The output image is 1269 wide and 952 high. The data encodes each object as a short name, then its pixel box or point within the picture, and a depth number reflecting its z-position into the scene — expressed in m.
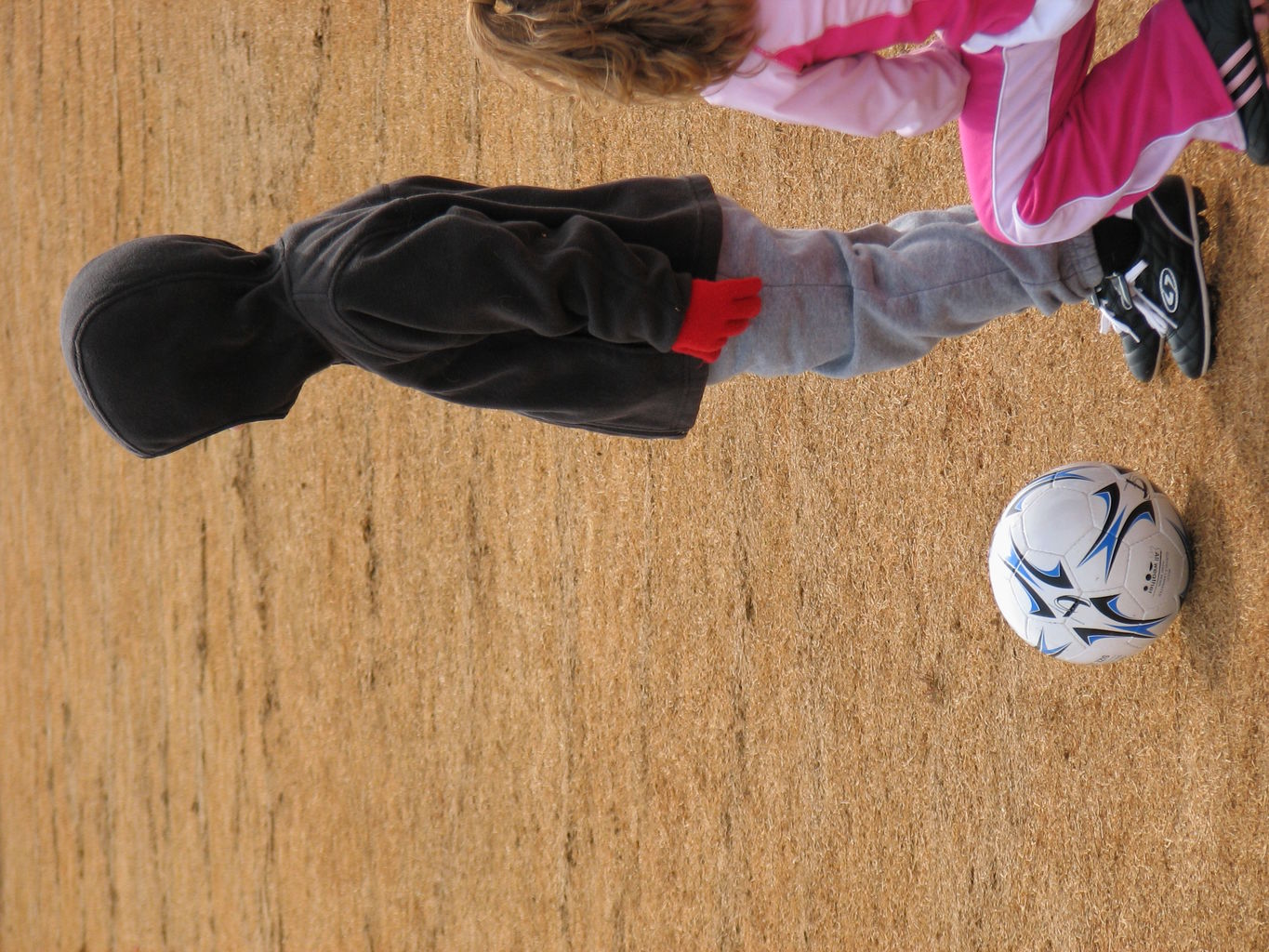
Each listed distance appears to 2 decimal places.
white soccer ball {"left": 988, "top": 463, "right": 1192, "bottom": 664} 7.78
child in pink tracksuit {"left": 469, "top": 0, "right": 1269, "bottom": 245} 7.58
